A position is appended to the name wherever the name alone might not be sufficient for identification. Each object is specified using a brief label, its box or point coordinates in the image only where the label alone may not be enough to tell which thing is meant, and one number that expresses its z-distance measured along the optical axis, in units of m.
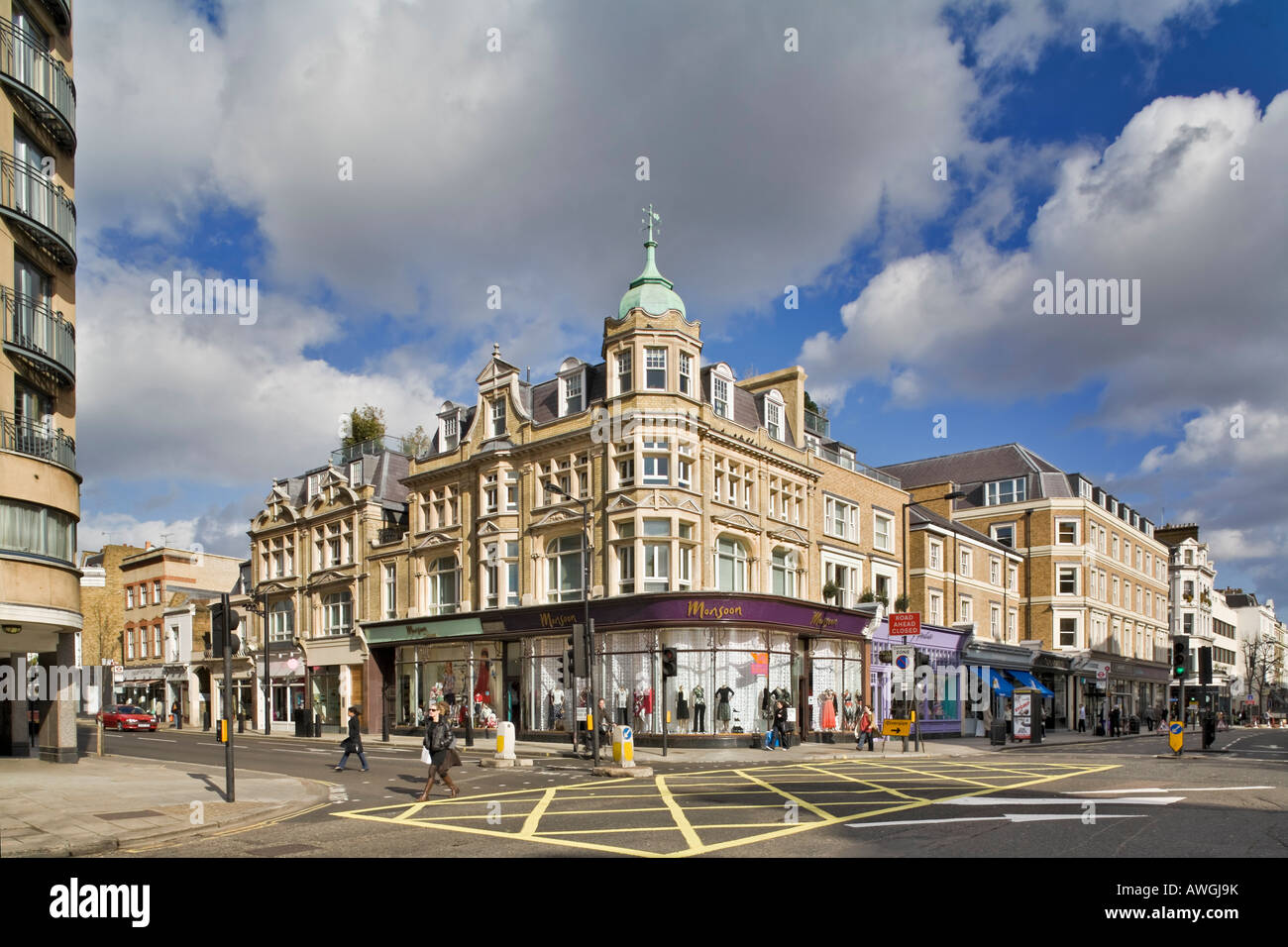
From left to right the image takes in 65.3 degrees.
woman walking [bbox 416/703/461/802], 17.92
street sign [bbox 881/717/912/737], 32.25
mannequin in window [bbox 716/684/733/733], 34.16
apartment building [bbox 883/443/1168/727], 61.00
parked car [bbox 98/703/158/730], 50.31
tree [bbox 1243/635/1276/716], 98.20
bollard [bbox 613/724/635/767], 24.20
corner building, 35.09
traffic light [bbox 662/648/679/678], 28.75
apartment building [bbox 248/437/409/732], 47.62
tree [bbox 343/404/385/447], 61.75
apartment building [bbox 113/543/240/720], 62.16
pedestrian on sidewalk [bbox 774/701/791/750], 33.09
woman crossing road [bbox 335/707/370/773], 23.91
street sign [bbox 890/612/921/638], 35.31
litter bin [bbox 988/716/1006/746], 38.91
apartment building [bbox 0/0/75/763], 23.47
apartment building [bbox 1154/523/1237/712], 88.75
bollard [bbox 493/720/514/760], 25.81
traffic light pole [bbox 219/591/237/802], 16.92
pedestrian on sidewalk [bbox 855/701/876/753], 34.12
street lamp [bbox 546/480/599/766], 24.95
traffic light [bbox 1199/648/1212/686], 32.31
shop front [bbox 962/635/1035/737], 51.03
